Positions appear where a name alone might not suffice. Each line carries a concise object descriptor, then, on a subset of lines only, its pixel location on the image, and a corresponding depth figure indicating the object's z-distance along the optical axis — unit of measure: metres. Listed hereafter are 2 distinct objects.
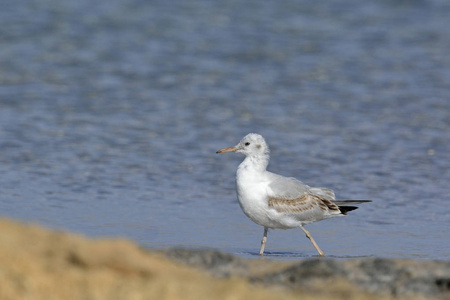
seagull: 17.23
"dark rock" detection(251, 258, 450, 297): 11.78
